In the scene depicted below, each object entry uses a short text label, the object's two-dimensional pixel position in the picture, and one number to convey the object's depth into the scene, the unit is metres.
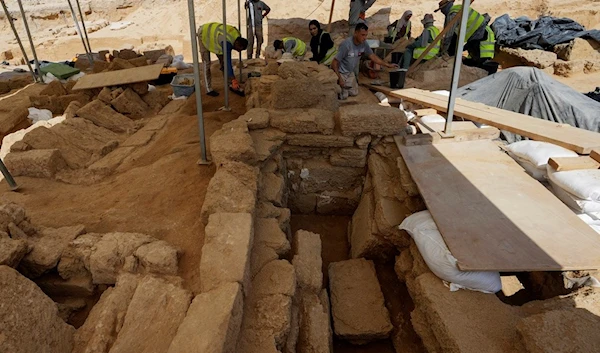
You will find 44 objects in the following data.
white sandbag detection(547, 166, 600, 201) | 2.91
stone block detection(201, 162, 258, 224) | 2.74
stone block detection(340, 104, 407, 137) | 4.23
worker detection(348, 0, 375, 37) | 7.82
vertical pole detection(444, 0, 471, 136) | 3.55
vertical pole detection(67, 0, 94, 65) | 8.95
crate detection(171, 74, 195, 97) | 6.55
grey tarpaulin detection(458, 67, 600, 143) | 4.84
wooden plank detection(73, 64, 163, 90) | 6.49
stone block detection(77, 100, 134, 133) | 5.42
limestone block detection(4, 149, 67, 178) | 3.78
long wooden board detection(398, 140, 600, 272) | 2.47
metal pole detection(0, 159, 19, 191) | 3.32
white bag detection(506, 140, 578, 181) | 3.51
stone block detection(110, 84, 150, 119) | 6.09
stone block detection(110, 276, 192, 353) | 1.81
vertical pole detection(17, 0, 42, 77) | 7.25
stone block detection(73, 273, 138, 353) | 1.86
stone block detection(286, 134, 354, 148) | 4.37
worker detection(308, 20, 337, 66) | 7.37
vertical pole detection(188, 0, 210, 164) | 3.19
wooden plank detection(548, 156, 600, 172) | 3.27
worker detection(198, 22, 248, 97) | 5.93
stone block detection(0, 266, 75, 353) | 1.69
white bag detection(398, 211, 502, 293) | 2.48
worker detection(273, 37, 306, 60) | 7.80
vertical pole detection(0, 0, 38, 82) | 6.60
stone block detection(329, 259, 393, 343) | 3.10
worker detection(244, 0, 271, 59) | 8.63
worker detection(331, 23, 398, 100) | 5.95
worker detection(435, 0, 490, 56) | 7.11
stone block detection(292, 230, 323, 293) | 2.84
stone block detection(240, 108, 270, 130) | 4.28
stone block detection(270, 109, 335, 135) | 4.32
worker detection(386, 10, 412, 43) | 9.41
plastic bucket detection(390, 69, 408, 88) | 6.50
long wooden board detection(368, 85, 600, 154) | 3.83
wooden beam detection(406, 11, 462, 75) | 5.34
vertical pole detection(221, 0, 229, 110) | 5.21
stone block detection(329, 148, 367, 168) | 4.47
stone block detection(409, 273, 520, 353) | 2.17
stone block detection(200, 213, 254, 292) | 2.11
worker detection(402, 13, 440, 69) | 7.40
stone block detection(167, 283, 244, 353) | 1.67
